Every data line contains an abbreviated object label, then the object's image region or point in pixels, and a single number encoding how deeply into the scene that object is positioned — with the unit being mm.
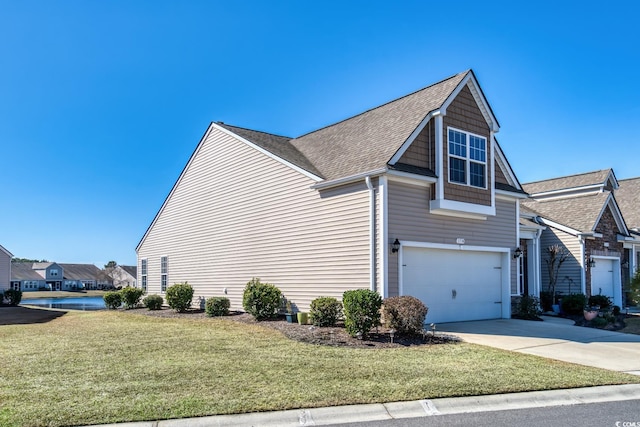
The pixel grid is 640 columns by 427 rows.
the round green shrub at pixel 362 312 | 11289
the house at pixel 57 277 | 83438
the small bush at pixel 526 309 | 16672
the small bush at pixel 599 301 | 20309
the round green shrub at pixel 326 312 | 13141
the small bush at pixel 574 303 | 18469
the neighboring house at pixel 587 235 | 21156
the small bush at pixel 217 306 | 17531
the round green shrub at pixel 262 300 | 15398
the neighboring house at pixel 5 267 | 37750
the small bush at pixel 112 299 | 23266
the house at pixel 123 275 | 86688
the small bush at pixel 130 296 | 23125
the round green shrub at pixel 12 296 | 31969
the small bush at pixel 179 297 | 19797
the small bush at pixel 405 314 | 11211
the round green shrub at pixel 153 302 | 21641
